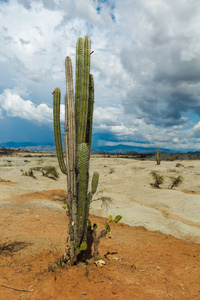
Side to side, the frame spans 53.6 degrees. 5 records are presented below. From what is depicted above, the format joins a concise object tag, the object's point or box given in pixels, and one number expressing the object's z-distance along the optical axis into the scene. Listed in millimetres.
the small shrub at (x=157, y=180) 19891
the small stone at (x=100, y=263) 4743
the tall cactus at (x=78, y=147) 4785
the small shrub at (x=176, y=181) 19531
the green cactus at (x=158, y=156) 34894
